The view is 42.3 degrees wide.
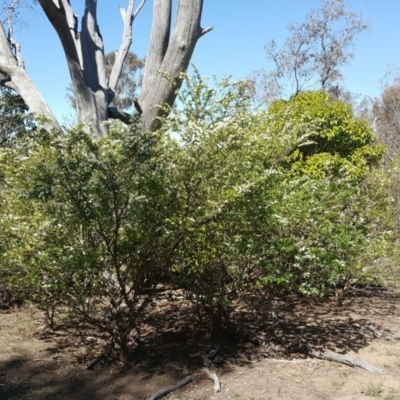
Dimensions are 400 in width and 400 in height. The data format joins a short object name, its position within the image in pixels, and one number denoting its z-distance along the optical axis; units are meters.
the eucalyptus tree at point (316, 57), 23.06
